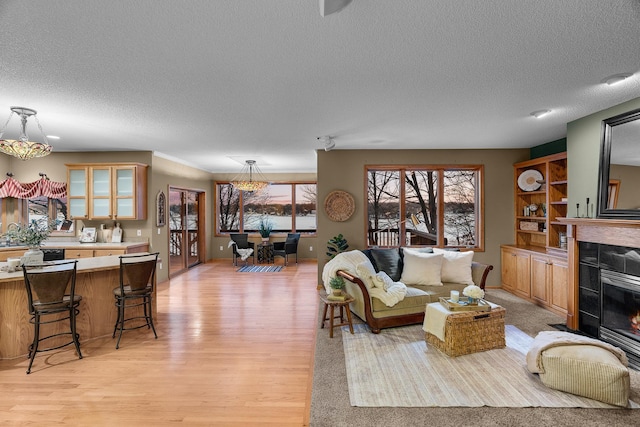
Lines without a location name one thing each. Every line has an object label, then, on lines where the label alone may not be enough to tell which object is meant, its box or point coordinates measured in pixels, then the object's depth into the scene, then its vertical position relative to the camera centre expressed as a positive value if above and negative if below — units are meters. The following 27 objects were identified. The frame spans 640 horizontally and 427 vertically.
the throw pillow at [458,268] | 4.39 -0.77
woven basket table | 3.14 -1.23
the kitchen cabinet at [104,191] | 5.82 +0.47
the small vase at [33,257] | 3.40 -0.47
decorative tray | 3.25 -0.97
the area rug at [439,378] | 2.42 -1.46
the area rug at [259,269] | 7.77 -1.40
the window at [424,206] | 6.06 +0.20
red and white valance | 5.86 +0.52
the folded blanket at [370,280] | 3.81 -0.83
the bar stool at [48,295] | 2.98 -0.80
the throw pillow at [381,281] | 3.84 -0.84
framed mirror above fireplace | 3.30 +0.54
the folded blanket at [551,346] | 2.62 -1.14
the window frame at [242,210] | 9.42 +0.17
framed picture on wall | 6.32 +0.12
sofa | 3.81 -0.87
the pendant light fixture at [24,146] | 3.28 +0.76
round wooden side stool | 3.69 -1.09
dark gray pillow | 4.60 -0.64
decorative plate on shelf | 5.53 +0.66
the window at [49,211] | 6.15 +0.09
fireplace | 3.18 -1.06
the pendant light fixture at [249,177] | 7.60 +1.17
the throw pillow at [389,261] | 4.57 -0.70
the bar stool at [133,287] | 3.58 -0.87
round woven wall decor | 5.92 +0.18
